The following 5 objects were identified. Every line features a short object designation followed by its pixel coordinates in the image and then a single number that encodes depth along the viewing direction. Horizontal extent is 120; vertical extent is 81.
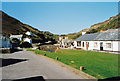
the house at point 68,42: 55.17
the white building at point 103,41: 21.92
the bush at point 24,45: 48.76
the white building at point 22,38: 66.84
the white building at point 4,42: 34.79
